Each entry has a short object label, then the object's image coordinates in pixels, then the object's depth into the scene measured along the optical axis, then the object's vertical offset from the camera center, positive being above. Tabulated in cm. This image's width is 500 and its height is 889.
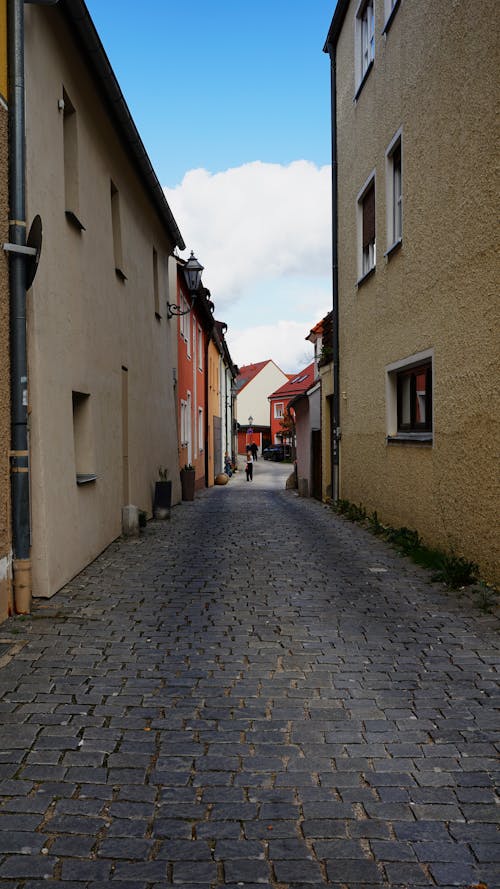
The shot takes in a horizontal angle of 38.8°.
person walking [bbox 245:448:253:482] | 3375 -143
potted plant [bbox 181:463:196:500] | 1909 -117
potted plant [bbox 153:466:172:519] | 1327 -109
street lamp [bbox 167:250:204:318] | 1616 +383
